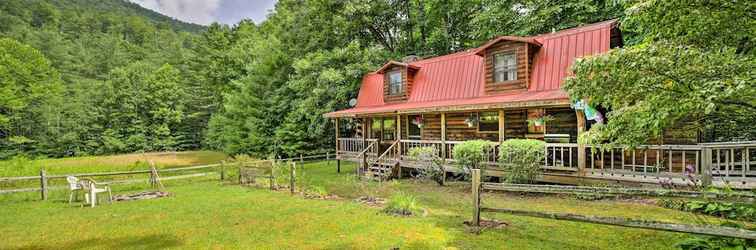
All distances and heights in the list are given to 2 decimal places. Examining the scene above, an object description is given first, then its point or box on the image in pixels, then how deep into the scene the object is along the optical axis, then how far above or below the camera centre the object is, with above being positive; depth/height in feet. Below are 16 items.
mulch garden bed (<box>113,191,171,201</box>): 36.81 -8.30
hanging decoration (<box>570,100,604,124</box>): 30.78 +0.38
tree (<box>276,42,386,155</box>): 67.56 +6.97
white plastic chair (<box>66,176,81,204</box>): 34.93 -6.46
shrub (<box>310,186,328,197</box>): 36.45 -7.81
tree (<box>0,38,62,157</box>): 98.02 +8.15
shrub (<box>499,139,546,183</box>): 31.94 -3.80
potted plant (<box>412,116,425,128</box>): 51.70 -0.39
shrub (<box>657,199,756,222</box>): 17.48 -5.39
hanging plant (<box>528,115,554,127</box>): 37.35 -0.15
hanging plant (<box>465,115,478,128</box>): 44.70 -0.26
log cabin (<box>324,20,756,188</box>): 28.78 +0.66
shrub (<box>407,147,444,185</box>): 40.73 -5.12
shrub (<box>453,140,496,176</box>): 36.09 -3.63
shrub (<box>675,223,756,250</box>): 13.52 -5.24
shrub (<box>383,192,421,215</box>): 26.32 -6.80
